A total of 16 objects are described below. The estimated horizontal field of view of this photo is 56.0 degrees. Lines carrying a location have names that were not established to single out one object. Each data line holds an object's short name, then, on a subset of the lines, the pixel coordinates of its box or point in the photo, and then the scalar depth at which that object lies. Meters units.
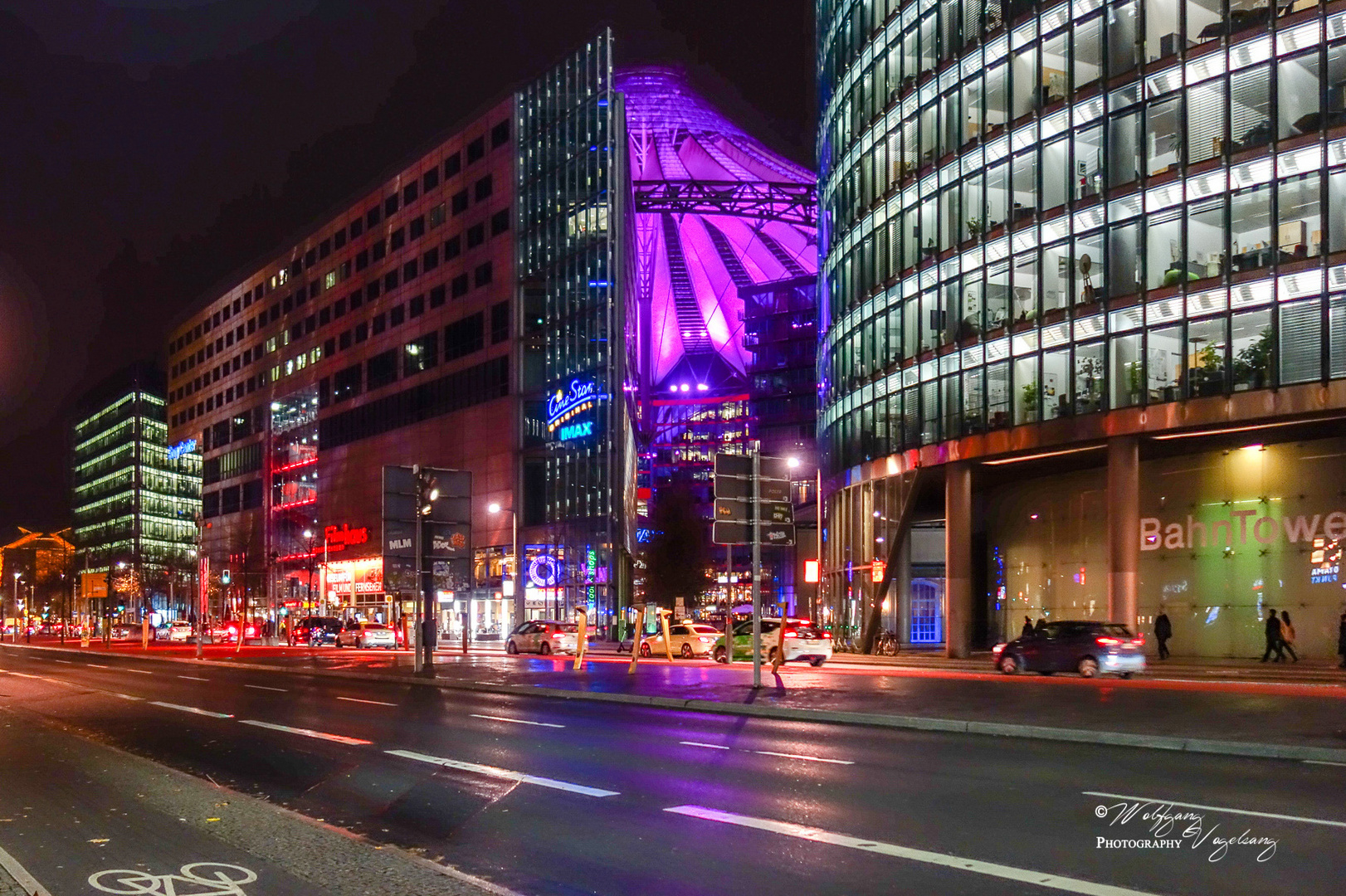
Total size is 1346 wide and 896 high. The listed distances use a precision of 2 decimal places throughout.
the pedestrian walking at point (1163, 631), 43.66
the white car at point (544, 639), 59.06
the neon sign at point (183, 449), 148.25
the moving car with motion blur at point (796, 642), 42.22
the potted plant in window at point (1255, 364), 39.88
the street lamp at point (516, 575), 86.19
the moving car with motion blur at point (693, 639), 50.28
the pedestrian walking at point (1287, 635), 39.94
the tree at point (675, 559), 105.31
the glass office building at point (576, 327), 83.31
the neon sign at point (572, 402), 83.00
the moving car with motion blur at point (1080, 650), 34.50
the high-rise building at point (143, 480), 180.38
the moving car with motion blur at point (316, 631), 78.25
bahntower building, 39.88
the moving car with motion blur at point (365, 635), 69.38
